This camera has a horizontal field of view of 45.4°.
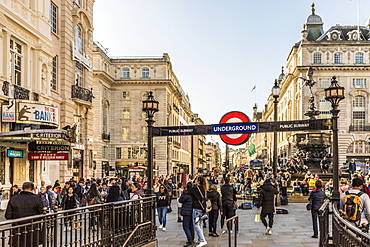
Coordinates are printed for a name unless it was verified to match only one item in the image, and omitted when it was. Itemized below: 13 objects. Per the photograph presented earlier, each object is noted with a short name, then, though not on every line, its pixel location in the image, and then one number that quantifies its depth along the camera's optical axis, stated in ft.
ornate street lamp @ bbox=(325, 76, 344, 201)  37.93
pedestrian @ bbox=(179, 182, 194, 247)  38.06
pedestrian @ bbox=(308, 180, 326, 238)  41.11
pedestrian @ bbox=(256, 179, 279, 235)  43.16
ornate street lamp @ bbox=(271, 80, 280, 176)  67.23
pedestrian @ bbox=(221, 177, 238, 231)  43.24
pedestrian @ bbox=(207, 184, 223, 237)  42.29
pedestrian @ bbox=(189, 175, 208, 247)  37.93
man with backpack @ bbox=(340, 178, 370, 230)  30.14
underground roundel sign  36.04
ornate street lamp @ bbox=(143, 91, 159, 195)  42.09
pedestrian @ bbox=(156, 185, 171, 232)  47.24
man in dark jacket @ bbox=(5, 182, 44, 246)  28.94
